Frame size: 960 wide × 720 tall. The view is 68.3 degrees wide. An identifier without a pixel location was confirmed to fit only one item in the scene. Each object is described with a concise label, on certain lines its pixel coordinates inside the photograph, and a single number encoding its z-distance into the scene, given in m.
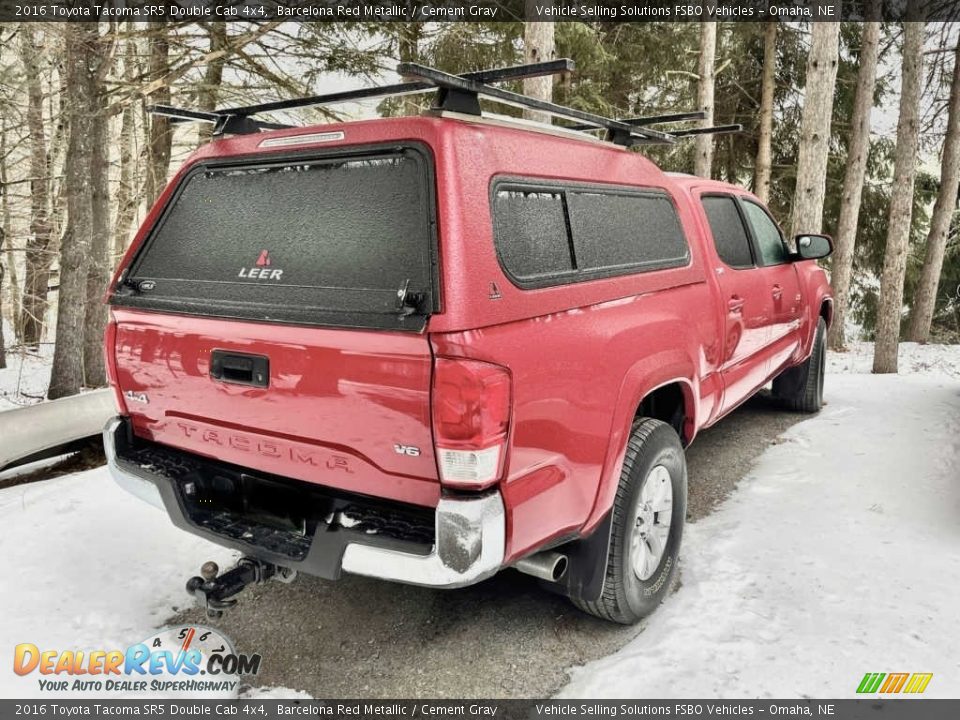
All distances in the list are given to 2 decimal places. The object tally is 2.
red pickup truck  2.33
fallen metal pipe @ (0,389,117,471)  5.11
